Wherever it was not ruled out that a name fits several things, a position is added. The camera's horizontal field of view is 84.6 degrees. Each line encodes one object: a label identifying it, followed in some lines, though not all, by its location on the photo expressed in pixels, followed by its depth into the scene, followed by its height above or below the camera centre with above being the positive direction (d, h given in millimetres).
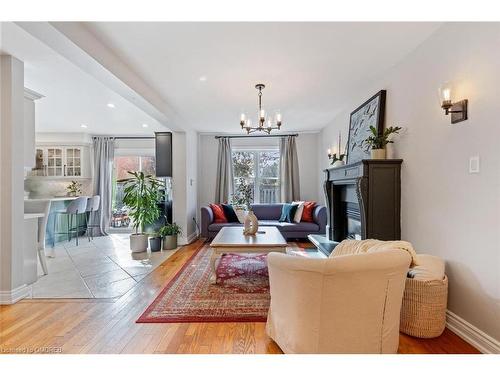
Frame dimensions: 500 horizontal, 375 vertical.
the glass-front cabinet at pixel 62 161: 6684 +614
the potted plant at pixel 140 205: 4820 -332
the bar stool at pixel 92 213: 6105 -653
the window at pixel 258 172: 6848 +373
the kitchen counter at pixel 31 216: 2995 -340
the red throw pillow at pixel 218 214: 5797 -580
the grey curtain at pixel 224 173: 6625 +335
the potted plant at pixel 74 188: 6766 -51
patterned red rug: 2418 -1145
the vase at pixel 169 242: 5121 -1046
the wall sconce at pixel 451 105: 2047 +631
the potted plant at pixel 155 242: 4980 -1015
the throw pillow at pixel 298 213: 5742 -544
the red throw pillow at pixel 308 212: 5738 -523
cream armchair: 1513 -658
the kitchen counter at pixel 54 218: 3666 -685
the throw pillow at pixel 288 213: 5867 -554
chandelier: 3485 +890
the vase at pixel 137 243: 4805 -992
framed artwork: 3311 +863
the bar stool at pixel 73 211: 5464 -520
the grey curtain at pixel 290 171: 6555 +384
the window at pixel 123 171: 7062 +394
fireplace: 2918 -111
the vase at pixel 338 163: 4680 +431
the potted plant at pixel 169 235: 5121 -917
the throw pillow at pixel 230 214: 5879 -595
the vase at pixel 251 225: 3785 -528
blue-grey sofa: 5500 -779
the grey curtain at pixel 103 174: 6770 +300
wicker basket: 2021 -888
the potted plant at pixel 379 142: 3008 +515
